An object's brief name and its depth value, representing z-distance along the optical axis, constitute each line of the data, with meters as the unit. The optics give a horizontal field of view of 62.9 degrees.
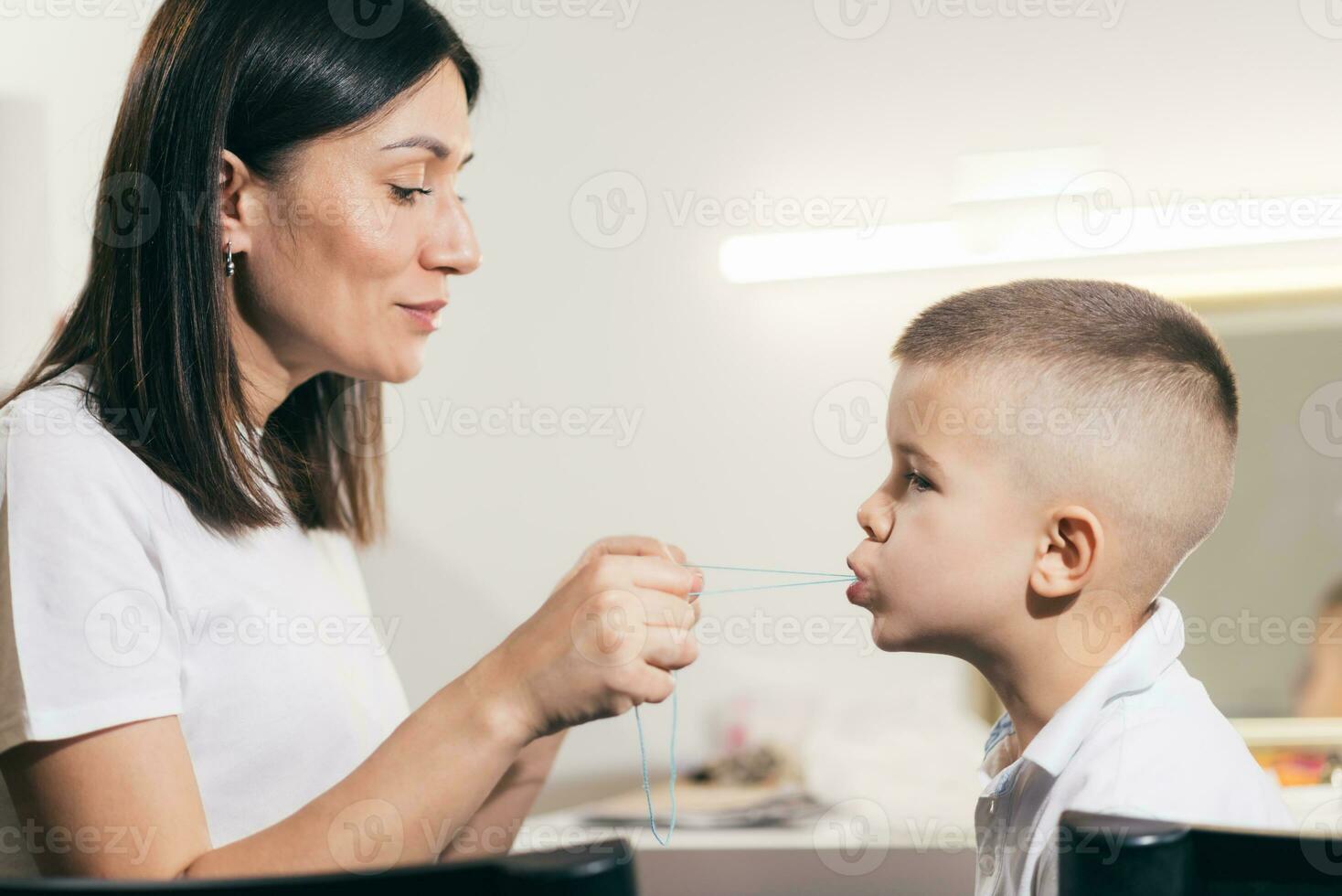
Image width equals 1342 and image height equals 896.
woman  0.81
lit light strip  1.73
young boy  0.97
